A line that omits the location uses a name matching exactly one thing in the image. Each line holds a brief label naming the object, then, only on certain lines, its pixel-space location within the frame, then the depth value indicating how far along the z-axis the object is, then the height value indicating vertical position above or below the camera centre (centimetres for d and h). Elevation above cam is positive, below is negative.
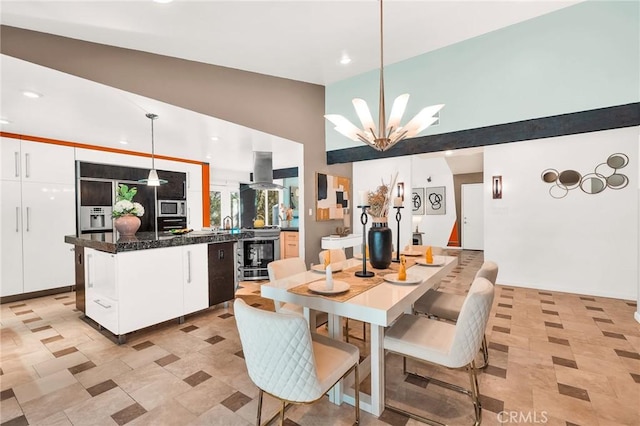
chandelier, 247 +74
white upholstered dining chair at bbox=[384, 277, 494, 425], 143 -77
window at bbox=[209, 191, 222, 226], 772 +4
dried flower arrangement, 214 +3
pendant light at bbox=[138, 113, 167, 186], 355 +39
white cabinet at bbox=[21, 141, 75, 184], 399 +71
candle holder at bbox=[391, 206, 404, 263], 260 -48
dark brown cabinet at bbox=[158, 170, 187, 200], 568 +48
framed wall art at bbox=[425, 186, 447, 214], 883 +22
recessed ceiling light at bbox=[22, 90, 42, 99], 269 +113
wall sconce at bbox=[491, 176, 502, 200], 459 +33
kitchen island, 264 -70
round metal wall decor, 379 +38
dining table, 145 -50
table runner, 161 -49
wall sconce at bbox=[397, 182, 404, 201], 584 +40
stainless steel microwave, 562 +4
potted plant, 314 -5
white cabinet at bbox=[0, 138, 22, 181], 380 +71
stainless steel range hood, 540 +76
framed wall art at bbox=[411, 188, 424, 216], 920 +21
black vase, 215 -29
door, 827 -27
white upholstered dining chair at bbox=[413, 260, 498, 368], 203 -77
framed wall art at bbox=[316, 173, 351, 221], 523 +23
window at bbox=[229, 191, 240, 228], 821 +6
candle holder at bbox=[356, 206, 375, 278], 191 -43
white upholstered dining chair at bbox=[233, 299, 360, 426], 115 -63
